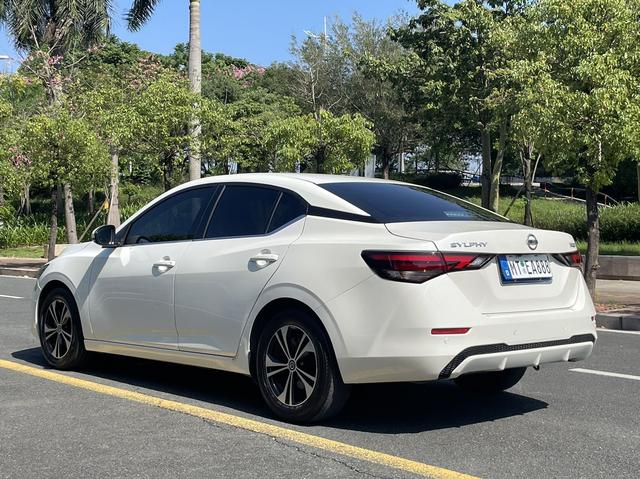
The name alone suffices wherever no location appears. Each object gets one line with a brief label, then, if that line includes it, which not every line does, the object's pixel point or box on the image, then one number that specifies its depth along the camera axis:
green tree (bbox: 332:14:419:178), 43.03
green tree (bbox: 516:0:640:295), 11.95
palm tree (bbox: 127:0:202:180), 19.45
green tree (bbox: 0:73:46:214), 23.11
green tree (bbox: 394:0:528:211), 26.75
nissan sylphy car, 4.69
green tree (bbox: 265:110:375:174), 23.58
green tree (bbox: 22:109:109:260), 21.12
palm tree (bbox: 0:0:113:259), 27.50
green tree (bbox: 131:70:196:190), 20.22
